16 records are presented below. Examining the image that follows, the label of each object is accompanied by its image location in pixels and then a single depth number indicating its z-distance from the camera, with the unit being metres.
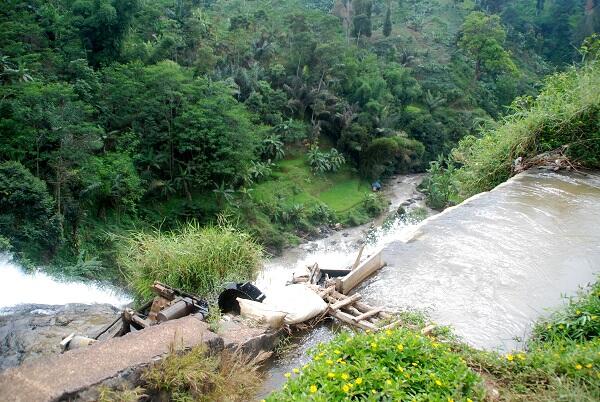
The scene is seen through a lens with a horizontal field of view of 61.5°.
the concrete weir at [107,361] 3.33
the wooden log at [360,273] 5.43
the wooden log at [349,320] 4.62
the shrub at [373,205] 28.38
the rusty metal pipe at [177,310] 4.61
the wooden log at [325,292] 5.25
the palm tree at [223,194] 23.42
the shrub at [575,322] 4.02
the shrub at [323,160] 30.12
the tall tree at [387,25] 41.22
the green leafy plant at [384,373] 2.97
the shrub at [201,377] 3.59
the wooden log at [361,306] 4.84
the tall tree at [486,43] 38.12
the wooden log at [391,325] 4.35
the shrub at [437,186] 25.10
